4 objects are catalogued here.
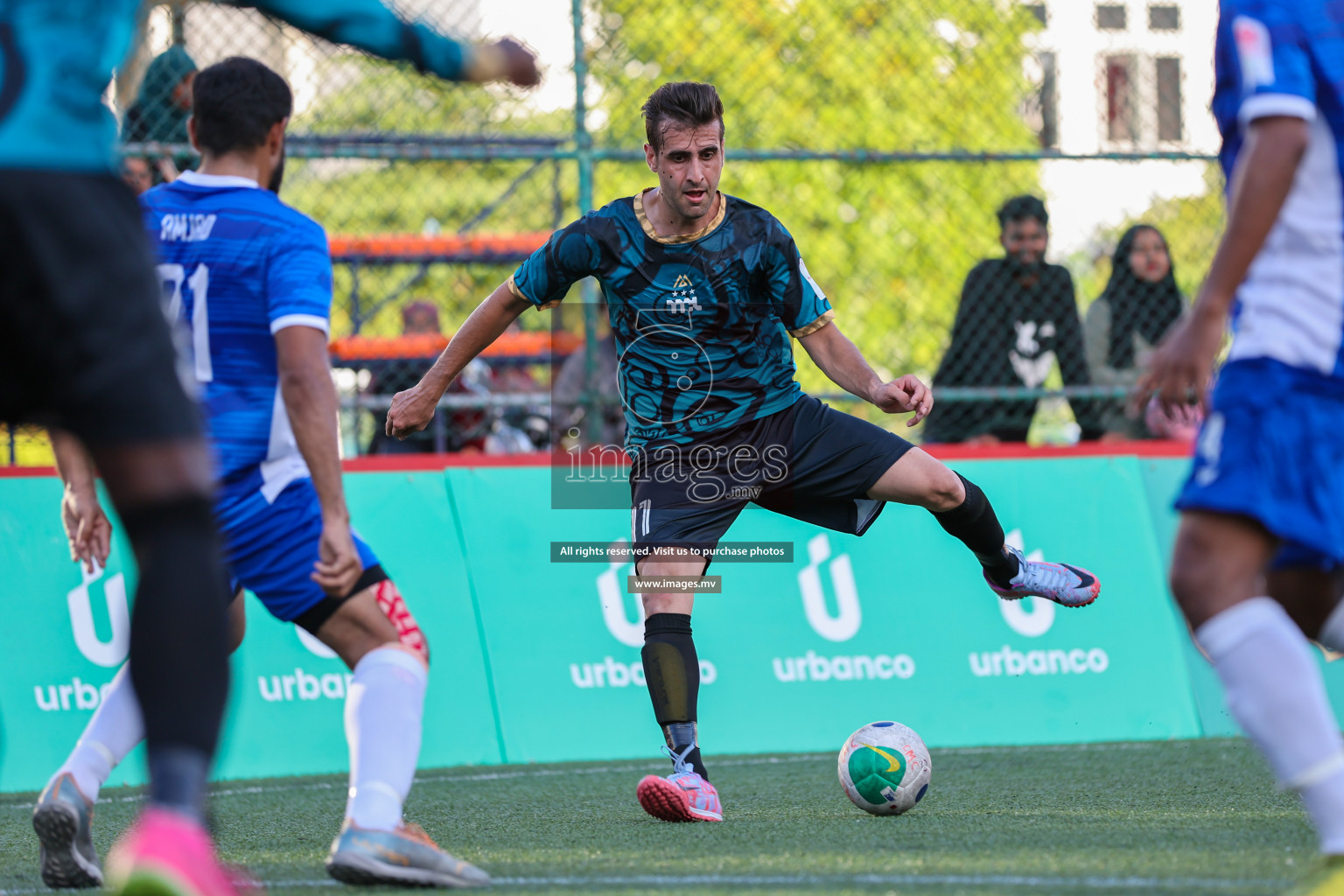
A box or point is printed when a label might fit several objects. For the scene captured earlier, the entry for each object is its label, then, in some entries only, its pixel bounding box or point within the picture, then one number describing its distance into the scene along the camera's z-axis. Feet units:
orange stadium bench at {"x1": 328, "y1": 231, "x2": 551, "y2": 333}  78.79
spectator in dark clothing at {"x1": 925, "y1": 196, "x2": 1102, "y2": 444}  55.77
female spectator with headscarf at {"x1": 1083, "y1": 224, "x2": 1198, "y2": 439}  57.26
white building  56.95
